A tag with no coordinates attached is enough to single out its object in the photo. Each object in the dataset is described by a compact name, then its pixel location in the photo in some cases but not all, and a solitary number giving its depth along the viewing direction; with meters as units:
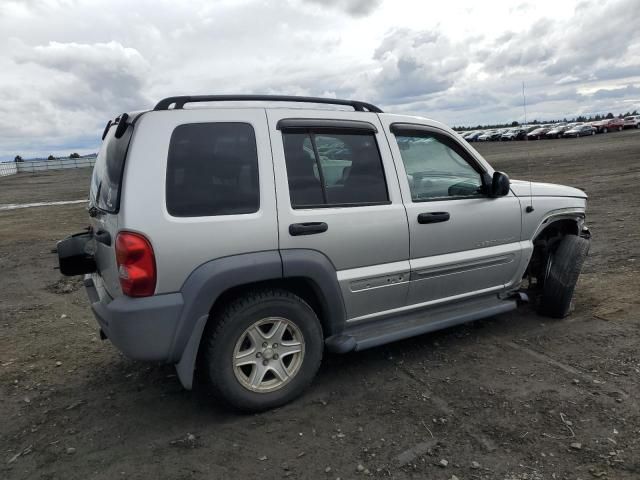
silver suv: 3.15
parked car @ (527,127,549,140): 58.30
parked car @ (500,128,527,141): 61.31
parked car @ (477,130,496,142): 69.19
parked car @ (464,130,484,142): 73.28
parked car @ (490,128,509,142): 66.58
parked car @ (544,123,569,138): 55.81
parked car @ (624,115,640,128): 56.78
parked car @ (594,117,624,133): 56.80
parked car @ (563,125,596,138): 53.84
